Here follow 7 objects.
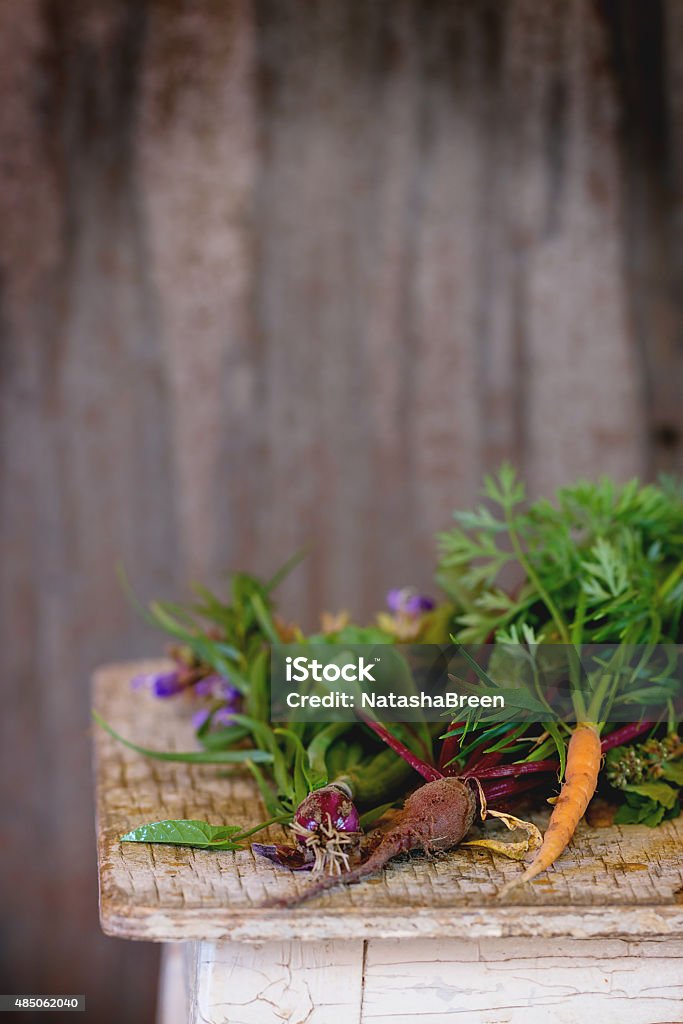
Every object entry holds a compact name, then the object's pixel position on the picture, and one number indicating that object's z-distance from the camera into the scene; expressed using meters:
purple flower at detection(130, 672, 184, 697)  1.87
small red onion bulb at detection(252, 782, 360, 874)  1.57
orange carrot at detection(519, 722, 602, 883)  1.58
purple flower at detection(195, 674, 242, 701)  1.81
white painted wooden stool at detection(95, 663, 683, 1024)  1.53
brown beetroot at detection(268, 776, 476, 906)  1.57
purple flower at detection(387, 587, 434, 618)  1.86
